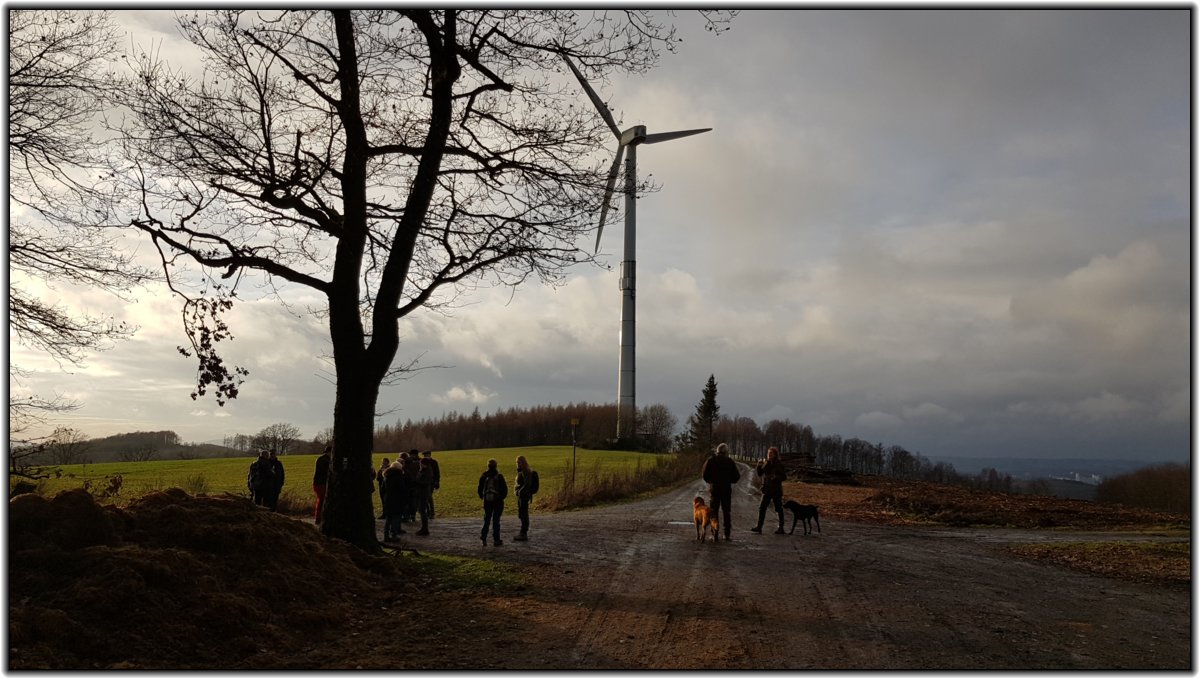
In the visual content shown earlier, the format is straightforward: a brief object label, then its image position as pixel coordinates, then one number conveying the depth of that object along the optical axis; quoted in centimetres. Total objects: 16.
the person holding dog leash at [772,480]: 1748
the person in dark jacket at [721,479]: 1577
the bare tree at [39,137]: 1289
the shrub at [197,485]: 2451
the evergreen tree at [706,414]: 8772
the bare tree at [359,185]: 1153
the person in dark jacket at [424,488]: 1724
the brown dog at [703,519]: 1553
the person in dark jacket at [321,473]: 1694
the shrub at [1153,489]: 3744
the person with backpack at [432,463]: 1989
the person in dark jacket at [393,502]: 1631
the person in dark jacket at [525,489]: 1545
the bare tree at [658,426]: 10025
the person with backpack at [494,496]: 1499
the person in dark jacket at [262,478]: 1906
